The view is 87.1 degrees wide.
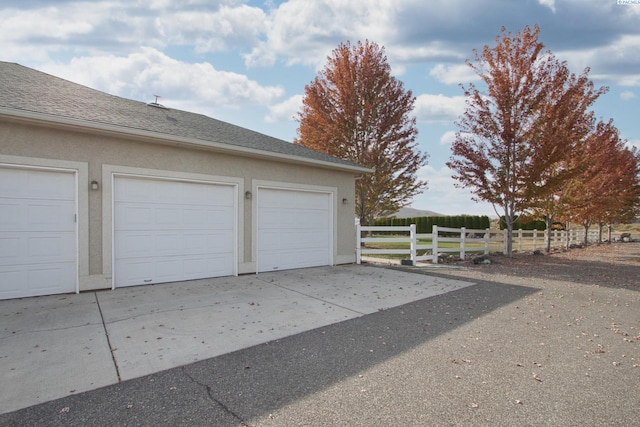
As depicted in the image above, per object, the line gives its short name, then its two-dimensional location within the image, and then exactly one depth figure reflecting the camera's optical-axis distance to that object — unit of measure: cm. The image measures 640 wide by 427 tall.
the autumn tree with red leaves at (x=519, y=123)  1124
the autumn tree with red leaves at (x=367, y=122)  1566
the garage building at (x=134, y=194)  564
